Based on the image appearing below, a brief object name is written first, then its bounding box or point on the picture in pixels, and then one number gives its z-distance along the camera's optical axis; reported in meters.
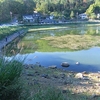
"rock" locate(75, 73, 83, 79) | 5.71
